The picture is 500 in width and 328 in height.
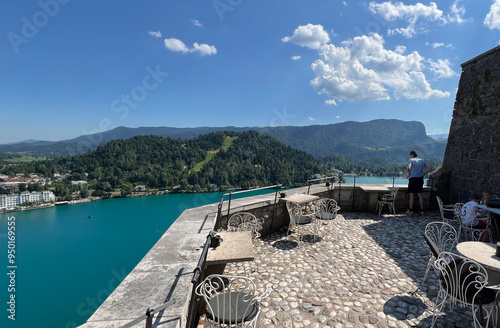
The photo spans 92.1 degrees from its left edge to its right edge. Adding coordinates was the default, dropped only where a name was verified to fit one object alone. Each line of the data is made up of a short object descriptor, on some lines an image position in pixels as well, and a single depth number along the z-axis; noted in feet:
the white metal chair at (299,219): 17.90
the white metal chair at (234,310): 7.38
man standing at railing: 23.44
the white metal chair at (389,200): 25.08
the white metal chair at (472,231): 16.21
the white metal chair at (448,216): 19.56
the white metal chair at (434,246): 9.49
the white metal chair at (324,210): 19.15
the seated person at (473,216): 16.37
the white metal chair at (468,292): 8.37
